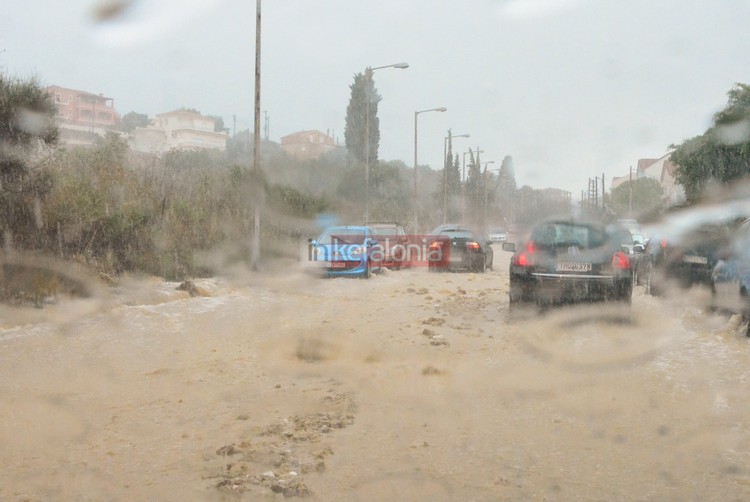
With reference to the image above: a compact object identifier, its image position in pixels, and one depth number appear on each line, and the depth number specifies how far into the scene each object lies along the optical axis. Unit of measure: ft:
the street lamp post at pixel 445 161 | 168.43
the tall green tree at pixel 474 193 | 229.35
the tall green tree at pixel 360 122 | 188.34
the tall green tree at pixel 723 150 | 98.07
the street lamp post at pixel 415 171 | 133.45
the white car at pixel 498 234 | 202.36
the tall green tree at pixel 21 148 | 37.22
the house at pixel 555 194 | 255.45
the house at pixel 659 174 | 141.69
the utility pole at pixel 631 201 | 211.06
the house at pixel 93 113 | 160.35
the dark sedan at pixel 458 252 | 71.87
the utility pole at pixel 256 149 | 61.36
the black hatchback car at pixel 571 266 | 34.96
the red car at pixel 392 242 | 73.41
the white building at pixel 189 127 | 208.64
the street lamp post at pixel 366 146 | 102.18
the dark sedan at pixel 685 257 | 43.42
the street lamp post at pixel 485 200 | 208.64
